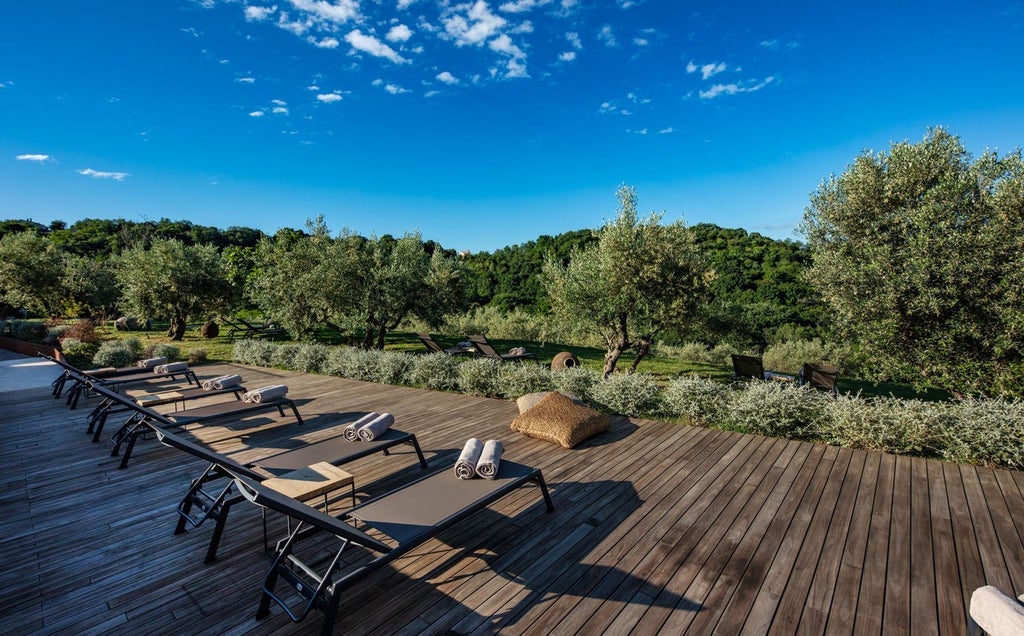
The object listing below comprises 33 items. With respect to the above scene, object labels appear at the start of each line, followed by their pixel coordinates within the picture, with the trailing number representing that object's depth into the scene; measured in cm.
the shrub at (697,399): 751
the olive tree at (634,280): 1203
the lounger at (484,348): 1453
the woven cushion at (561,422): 658
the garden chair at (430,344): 1443
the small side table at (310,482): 403
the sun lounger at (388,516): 278
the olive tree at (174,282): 1983
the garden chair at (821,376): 1102
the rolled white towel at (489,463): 433
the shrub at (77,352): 1462
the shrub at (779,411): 676
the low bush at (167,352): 1522
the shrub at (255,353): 1477
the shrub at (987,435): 540
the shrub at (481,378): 984
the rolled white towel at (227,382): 908
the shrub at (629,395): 804
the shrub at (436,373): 1052
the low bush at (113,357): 1404
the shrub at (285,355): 1420
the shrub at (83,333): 1699
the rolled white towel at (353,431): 564
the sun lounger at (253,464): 371
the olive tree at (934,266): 898
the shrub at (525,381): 930
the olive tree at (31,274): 2723
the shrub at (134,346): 1542
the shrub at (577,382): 874
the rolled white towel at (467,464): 435
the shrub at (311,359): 1329
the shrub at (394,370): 1133
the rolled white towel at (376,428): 557
